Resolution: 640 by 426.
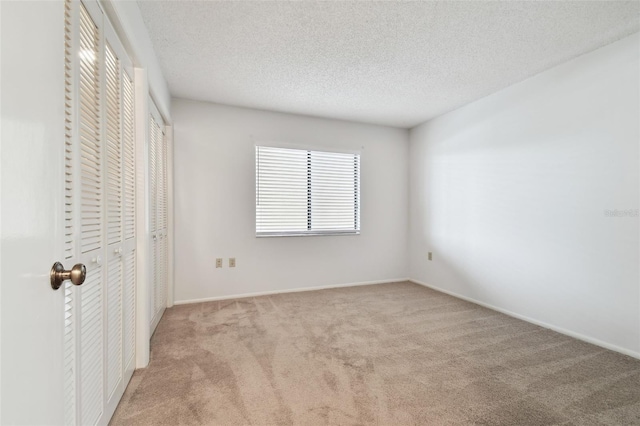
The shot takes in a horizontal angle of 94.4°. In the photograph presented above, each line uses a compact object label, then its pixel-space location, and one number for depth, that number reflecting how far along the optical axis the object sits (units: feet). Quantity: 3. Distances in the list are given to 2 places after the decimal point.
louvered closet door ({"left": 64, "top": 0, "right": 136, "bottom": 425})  3.48
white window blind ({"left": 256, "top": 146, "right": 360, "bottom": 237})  12.55
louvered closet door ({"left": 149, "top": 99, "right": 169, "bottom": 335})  8.39
